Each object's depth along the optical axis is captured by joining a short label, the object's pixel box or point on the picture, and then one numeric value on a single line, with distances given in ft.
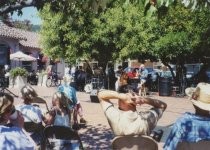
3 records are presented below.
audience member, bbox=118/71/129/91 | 71.00
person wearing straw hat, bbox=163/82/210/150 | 14.64
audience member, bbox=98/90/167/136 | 15.23
